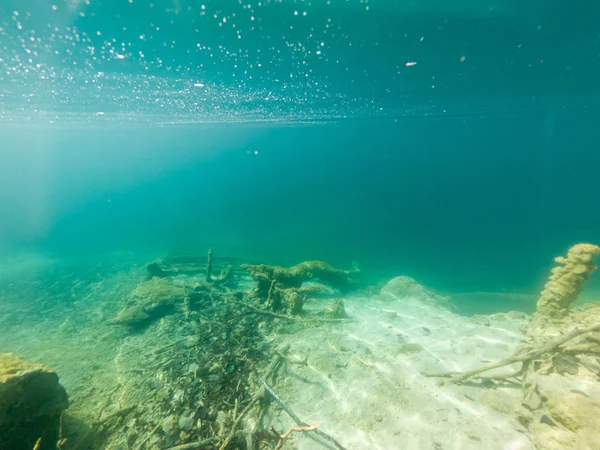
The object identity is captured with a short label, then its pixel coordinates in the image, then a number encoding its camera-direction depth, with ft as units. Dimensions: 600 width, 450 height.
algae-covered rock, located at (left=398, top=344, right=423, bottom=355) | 16.87
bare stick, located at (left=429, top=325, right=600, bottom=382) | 11.50
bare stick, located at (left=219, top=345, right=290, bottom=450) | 10.51
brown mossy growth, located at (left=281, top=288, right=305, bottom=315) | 24.27
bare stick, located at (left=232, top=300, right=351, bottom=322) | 23.25
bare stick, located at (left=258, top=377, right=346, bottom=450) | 10.33
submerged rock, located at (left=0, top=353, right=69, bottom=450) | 9.52
